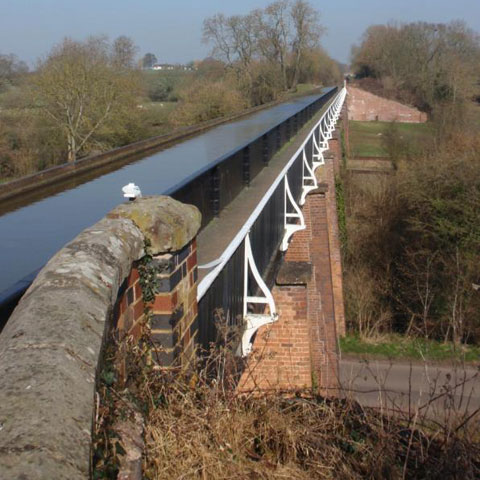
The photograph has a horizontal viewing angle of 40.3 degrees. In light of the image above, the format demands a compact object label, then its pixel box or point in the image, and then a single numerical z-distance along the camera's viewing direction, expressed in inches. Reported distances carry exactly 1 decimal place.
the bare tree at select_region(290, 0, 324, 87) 2372.0
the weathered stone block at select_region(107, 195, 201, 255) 113.5
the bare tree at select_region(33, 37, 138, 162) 1023.6
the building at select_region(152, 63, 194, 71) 2965.1
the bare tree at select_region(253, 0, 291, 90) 2099.9
